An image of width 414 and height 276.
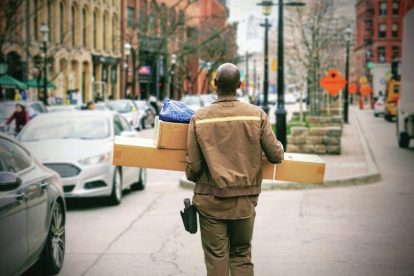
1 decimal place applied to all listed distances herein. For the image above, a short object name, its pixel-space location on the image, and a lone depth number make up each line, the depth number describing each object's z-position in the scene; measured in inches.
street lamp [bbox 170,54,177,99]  2253.9
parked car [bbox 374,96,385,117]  2050.4
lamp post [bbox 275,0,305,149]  704.4
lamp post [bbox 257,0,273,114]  1283.2
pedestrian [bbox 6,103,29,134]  904.3
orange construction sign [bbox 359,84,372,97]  2650.1
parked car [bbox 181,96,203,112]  1788.1
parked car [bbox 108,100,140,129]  1396.4
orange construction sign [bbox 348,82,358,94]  2372.5
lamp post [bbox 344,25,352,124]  1545.8
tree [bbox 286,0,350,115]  1318.9
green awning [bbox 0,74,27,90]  1557.6
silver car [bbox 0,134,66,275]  211.0
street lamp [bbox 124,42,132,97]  1793.4
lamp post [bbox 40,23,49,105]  1360.7
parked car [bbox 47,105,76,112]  1149.2
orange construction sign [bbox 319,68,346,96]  978.7
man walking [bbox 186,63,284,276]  190.9
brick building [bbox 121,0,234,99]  2156.1
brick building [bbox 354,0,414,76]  4156.0
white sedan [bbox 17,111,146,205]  442.3
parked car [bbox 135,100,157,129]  1501.4
